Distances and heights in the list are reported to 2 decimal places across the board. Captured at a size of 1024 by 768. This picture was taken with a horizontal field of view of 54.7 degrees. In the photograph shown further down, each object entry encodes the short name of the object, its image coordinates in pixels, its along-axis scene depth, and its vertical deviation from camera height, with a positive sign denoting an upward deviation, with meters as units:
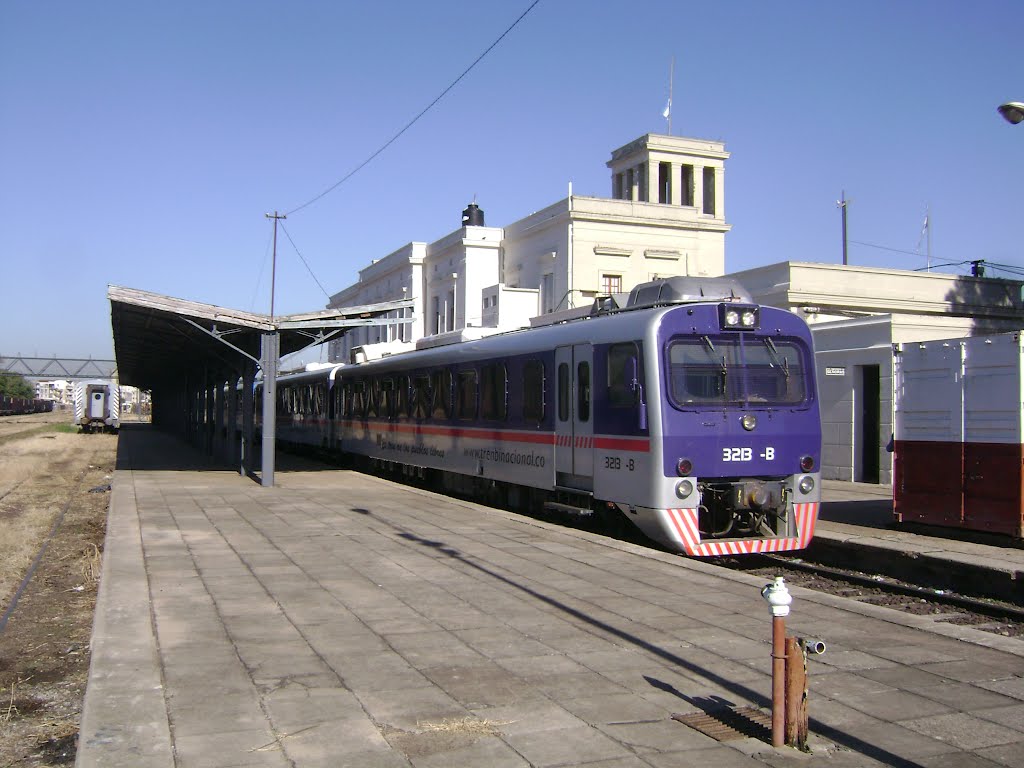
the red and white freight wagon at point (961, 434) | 11.72 -0.20
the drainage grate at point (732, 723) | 4.90 -1.57
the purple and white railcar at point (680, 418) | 11.16 -0.04
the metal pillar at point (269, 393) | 19.31 +0.35
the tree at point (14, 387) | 135.25 +3.16
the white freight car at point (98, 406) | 60.44 +0.17
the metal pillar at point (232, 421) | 26.19 -0.29
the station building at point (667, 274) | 19.94 +6.31
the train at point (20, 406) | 108.56 +0.21
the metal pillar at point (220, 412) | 29.47 -0.06
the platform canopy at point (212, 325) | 18.84 +1.83
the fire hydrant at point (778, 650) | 4.64 -1.11
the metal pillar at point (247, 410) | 22.78 +0.01
